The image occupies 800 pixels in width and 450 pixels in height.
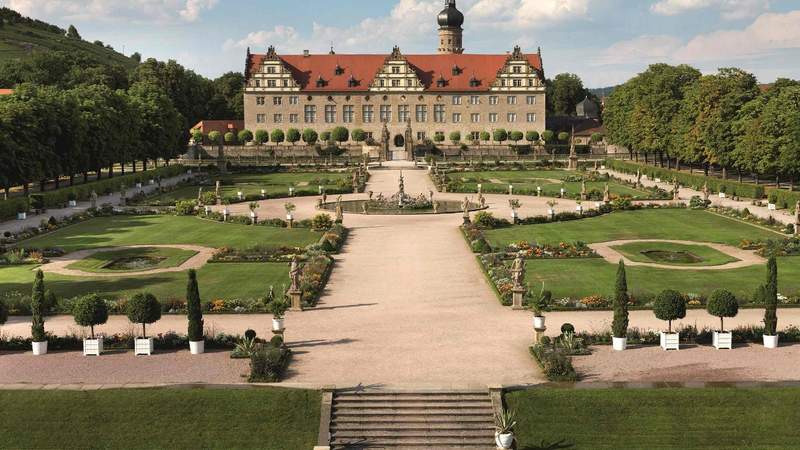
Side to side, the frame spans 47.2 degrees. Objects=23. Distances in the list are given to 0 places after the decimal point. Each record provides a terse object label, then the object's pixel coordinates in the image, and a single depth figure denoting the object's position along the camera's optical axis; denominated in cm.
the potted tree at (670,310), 2880
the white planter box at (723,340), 2889
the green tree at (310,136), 13225
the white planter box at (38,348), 2878
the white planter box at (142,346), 2858
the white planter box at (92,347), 2856
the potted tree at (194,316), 2834
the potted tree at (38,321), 2852
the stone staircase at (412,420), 2306
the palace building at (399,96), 13662
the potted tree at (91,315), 2859
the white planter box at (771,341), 2903
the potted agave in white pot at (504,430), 2228
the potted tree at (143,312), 2861
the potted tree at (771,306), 2888
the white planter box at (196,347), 2858
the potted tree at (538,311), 2919
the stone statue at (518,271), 3438
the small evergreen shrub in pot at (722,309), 2892
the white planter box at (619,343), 2872
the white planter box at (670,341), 2875
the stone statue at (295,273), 3394
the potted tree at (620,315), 2850
